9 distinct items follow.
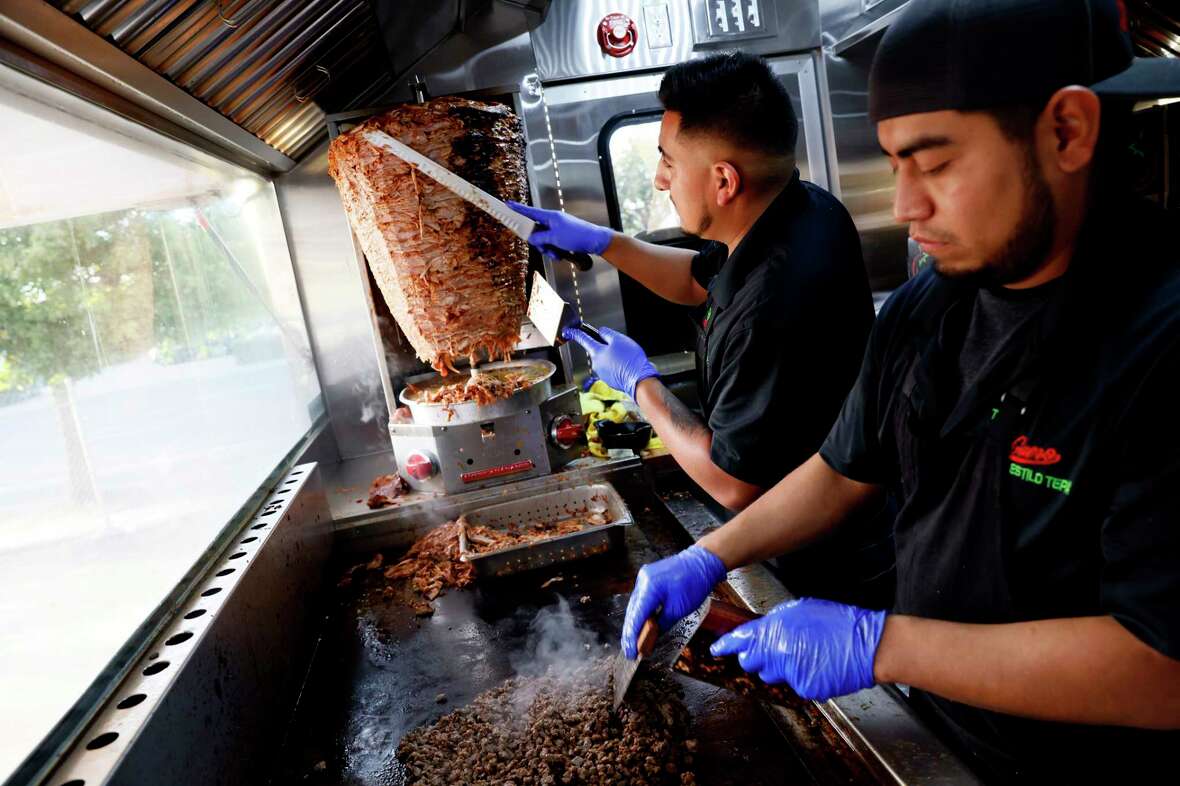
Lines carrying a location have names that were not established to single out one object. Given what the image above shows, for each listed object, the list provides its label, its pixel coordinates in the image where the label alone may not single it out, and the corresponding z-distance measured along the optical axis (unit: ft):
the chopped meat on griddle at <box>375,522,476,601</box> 7.94
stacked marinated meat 7.51
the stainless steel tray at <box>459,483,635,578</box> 7.49
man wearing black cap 3.24
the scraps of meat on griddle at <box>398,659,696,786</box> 4.80
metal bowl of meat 9.11
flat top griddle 5.00
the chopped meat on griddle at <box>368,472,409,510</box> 9.57
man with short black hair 6.41
